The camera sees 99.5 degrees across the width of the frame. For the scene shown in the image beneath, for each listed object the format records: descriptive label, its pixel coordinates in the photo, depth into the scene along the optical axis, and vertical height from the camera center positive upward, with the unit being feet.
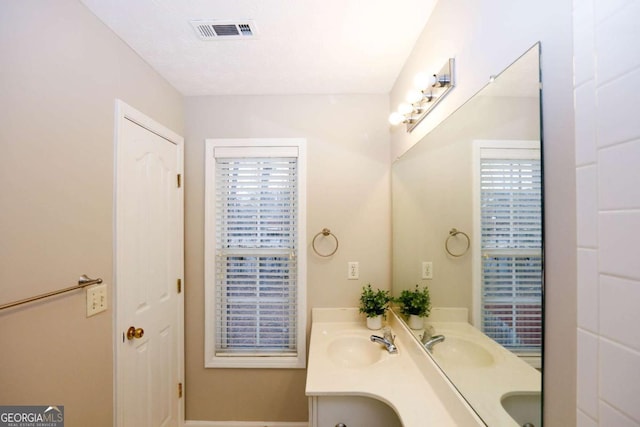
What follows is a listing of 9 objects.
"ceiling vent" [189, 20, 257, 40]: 4.24 +3.00
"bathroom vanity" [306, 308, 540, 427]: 2.47 -2.47
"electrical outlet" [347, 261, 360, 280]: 6.43 -1.31
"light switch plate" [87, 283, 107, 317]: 3.91 -1.25
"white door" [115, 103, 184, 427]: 4.53 -1.13
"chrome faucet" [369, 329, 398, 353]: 4.93 -2.35
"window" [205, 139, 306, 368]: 6.47 -0.80
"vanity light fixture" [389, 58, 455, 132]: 3.54 +1.83
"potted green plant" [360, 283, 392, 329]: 5.94 -2.02
